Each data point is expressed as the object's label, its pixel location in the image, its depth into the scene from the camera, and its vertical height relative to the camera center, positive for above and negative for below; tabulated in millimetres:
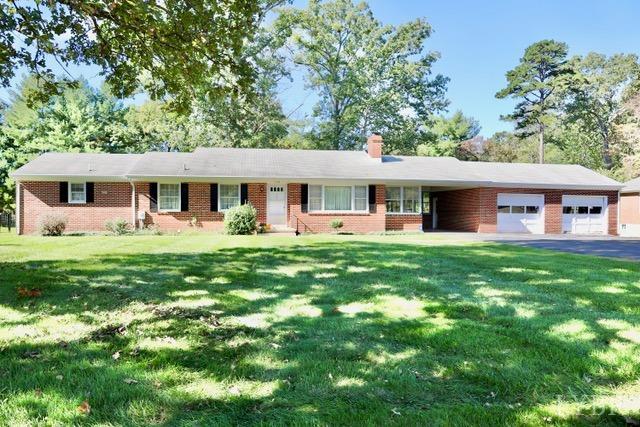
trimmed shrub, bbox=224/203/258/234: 18438 -500
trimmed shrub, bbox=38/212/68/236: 18000 -648
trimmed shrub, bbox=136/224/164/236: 19123 -984
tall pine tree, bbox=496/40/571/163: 39969 +11709
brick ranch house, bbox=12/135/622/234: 20344 +821
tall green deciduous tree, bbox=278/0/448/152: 33969 +10917
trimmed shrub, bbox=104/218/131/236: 18859 -783
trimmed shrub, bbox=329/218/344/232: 21016 -778
